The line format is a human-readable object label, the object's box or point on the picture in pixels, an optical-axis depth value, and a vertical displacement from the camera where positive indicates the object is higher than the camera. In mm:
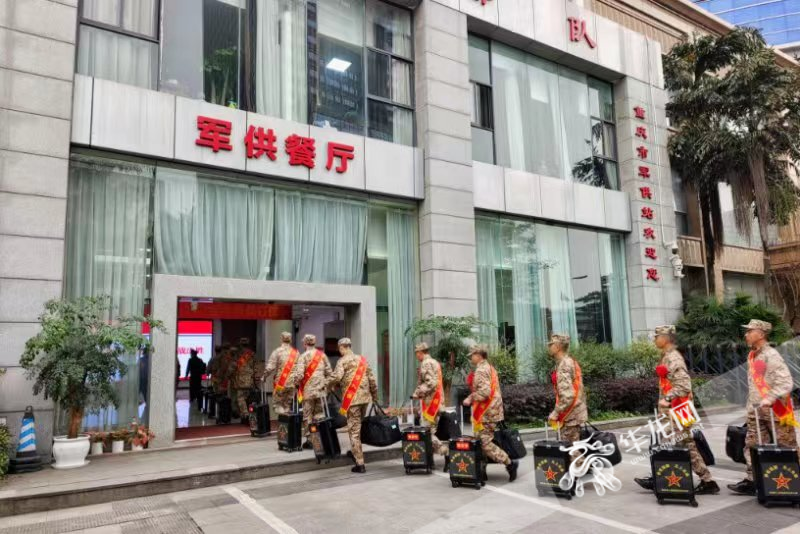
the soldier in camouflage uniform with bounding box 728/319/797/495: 6395 -542
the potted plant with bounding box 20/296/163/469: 7918 +25
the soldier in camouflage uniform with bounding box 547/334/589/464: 7121 -642
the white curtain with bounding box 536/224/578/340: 15344 +1748
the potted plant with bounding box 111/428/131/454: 9320 -1253
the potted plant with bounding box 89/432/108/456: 9168 -1257
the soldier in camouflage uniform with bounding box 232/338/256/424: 13211 -476
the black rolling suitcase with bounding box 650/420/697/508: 6305 -1368
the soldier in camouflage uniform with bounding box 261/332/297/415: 10320 -295
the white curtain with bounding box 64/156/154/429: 9703 +1989
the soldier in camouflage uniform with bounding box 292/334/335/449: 9188 -415
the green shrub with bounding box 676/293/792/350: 16312 +582
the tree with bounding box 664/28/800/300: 18344 +6815
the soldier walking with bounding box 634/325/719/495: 6793 -510
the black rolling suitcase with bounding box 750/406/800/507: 6090 -1358
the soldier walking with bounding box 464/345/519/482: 7492 -826
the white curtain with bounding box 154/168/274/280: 10602 +2401
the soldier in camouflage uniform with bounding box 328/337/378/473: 8422 -542
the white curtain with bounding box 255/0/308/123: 11961 +6022
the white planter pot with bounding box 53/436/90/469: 8203 -1249
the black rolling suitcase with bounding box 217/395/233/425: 13742 -1256
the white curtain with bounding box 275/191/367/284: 11859 +2361
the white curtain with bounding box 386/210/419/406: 12703 +1260
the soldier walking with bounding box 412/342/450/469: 8359 -537
